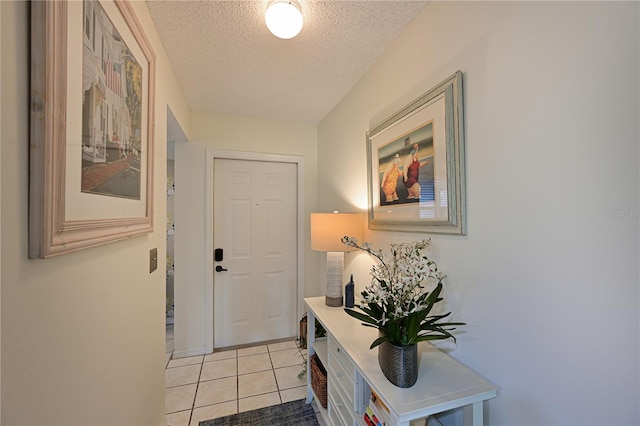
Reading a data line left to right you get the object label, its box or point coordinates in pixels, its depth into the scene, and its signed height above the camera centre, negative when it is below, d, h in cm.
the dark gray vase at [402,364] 93 -54
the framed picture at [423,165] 113 +26
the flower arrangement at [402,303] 93 -32
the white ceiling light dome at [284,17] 124 +97
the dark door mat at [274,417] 168 -135
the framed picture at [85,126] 57 +25
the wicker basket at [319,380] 160 -106
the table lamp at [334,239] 176 -17
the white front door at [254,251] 270 -38
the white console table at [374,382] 87 -63
